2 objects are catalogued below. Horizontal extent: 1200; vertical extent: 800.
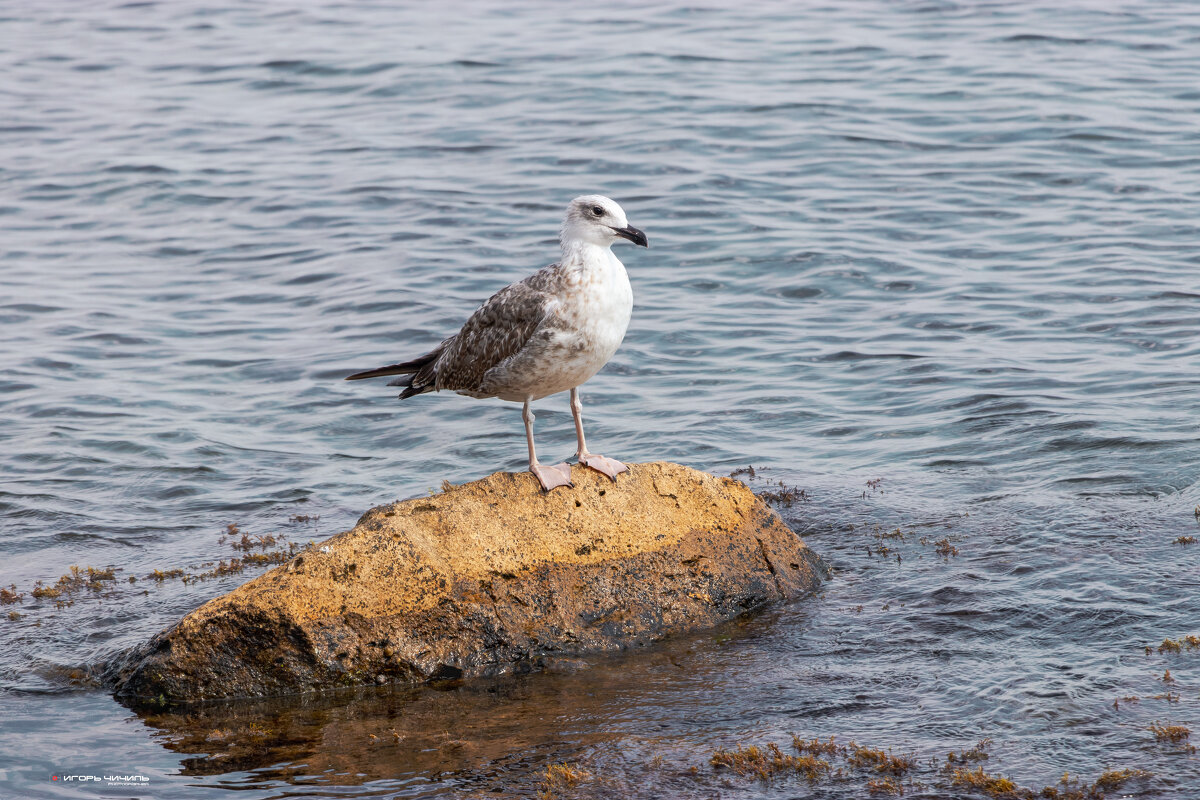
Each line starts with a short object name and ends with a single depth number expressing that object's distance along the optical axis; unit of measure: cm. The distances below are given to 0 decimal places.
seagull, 1387
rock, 1339
